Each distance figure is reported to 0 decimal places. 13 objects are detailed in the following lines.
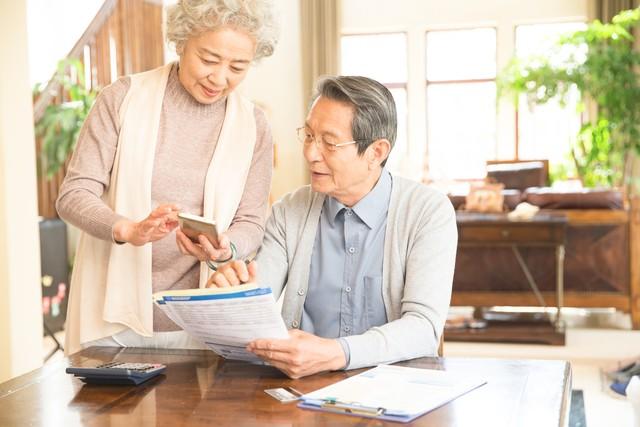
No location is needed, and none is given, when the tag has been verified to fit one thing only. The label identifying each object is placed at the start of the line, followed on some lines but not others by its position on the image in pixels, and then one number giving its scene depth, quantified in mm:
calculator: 1722
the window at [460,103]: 11031
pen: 1480
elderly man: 2012
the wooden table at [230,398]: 1479
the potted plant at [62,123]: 6488
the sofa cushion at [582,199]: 5996
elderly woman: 2082
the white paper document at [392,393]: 1492
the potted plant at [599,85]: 8258
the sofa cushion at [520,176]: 8352
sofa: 5977
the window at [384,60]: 11227
